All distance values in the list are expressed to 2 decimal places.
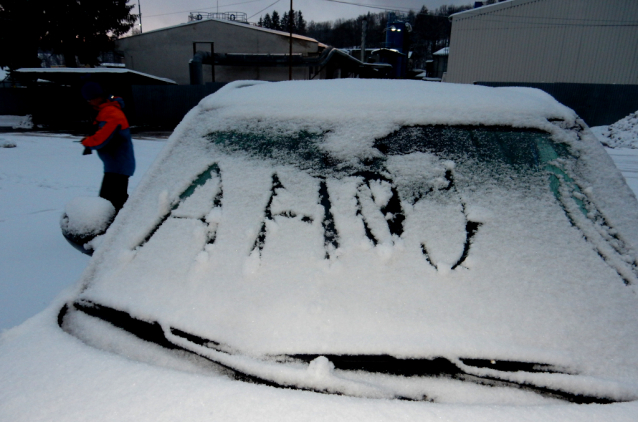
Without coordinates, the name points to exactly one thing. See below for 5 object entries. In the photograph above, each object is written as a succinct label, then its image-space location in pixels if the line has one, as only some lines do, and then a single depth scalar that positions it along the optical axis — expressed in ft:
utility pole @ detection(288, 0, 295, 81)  63.56
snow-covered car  2.94
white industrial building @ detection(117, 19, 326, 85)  76.28
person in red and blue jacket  12.17
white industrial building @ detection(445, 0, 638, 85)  55.42
